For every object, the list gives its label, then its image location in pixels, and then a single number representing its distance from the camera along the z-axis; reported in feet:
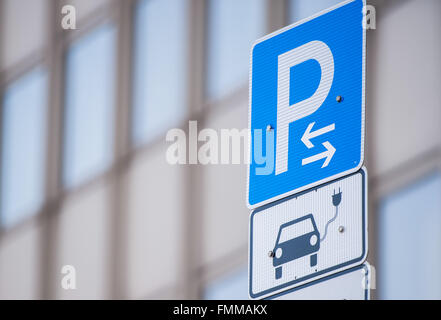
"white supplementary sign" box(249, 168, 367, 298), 14.23
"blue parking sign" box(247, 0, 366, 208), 14.98
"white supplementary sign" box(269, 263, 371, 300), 13.78
